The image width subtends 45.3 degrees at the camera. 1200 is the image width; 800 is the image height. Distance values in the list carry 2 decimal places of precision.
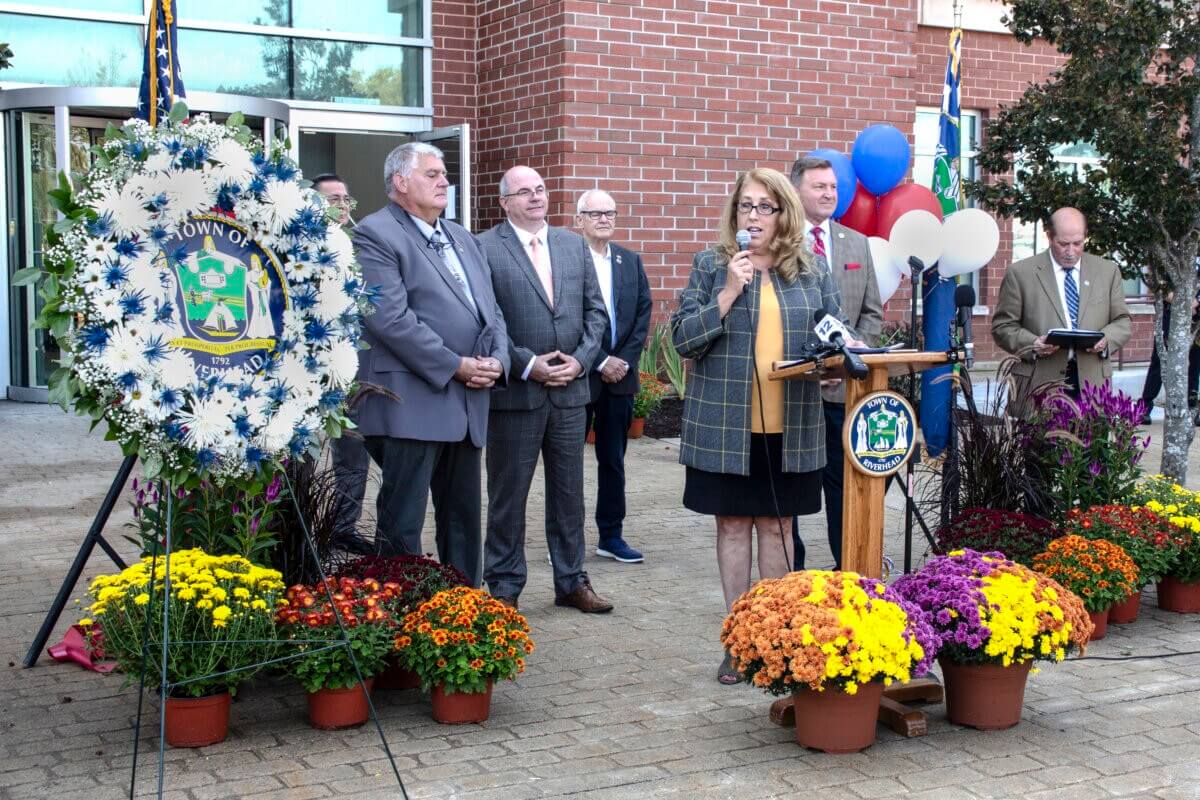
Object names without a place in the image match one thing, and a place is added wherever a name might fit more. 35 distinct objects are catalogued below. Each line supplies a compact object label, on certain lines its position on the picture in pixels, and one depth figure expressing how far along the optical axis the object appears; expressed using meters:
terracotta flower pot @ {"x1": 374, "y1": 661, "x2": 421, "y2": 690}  5.48
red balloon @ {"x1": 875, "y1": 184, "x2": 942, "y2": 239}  11.44
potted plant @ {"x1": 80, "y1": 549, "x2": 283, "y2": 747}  4.85
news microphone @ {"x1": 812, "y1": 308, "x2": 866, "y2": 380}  5.15
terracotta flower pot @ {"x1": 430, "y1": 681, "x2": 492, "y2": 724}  5.15
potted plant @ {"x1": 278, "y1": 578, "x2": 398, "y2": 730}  5.00
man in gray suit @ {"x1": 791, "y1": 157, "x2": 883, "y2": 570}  6.98
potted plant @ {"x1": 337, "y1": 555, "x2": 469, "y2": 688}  5.46
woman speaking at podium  5.72
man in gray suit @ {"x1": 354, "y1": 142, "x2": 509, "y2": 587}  5.99
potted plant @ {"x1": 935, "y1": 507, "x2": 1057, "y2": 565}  6.64
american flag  6.75
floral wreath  4.52
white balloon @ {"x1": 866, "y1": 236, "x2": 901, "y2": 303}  8.88
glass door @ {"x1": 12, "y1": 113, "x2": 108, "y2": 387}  14.06
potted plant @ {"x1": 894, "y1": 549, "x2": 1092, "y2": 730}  5.03
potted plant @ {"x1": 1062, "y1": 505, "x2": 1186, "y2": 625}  6.59
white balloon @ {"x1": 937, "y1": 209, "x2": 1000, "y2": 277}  8.61
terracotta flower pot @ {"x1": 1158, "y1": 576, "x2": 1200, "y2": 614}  6.89
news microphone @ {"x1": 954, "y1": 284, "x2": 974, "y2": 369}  5.91
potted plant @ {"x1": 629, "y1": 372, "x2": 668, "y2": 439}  12.83
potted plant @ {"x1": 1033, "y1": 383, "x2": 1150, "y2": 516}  7.12
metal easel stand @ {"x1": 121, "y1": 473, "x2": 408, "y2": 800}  4.27
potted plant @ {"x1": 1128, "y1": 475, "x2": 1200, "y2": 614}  6.79
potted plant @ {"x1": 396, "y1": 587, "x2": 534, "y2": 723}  5.07
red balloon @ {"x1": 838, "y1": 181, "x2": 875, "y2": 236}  11.80
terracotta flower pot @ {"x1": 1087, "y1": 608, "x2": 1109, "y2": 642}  6.36
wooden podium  5.27
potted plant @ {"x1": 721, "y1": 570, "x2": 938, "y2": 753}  4.71
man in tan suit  8.02
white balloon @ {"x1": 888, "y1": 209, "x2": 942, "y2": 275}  8.48
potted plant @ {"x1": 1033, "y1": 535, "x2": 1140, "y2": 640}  6.26
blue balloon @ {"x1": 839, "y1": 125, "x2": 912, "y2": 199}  11.62
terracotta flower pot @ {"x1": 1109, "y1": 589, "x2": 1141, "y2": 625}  6.66
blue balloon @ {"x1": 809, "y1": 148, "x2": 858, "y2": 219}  11.29
